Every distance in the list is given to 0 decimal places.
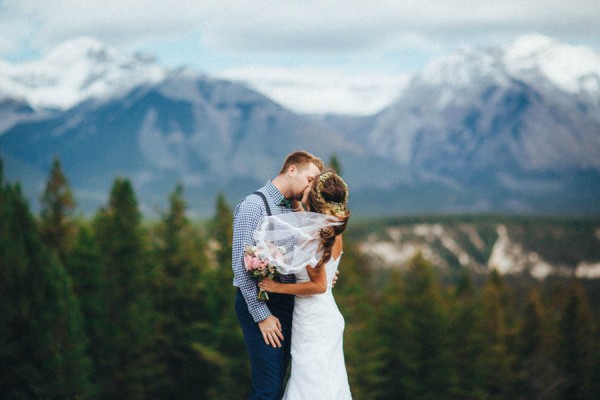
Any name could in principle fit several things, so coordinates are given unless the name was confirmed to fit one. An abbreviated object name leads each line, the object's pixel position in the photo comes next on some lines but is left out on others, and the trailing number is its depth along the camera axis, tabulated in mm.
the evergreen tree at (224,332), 29641
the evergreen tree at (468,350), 41000
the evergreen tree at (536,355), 39812
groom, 5836
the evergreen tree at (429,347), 39406
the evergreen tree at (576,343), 46062
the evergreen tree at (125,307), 32625
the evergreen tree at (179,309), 34906
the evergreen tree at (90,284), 33531
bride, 5781
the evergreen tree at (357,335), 30547
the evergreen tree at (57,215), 43031
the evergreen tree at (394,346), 40125
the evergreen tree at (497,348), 44125
